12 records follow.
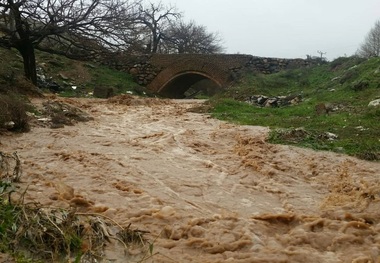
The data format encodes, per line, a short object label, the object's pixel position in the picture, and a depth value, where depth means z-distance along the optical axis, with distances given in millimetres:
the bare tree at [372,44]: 37681
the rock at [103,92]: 17234
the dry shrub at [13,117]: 7594
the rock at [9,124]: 7512
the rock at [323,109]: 10953
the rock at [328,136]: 7867
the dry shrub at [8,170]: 4746
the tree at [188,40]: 33719
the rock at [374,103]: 10122
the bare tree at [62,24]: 13508
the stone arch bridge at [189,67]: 21375
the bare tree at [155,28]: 30438
